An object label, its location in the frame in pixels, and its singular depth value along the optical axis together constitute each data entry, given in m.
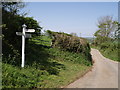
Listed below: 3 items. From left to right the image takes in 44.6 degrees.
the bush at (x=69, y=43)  13.79
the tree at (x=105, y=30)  38.22
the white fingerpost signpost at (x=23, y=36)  7.29
